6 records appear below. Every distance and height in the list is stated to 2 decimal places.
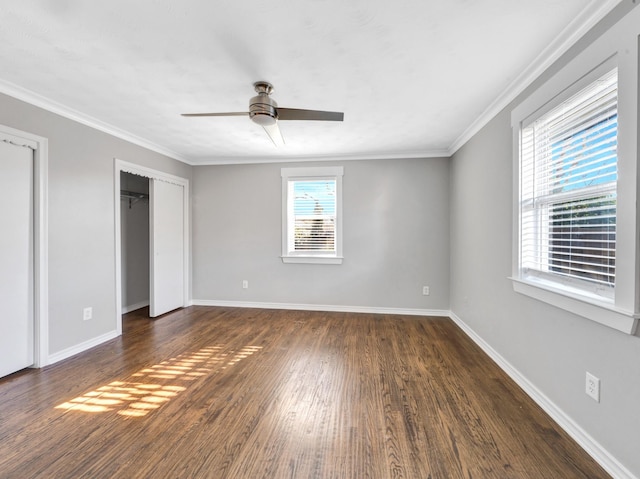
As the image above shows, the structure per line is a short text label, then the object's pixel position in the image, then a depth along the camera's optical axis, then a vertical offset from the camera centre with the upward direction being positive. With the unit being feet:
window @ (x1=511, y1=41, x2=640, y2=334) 4.47 +1.00
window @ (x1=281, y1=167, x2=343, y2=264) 14.76 +1.13
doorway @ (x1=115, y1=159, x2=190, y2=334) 13.38 -0.24
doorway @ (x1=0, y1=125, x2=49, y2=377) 7.84 -0.42
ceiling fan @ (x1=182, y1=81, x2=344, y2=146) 7.07 +3.08
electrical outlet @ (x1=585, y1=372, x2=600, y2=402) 5.13 -2.68
